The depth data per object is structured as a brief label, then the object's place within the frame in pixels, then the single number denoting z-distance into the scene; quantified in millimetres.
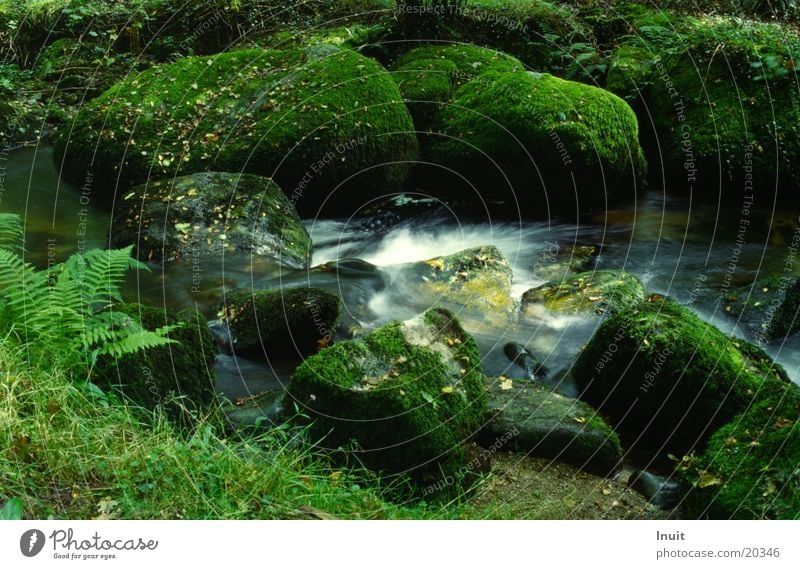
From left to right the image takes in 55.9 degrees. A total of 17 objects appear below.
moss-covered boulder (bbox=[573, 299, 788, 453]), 4672
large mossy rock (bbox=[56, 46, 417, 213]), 7500
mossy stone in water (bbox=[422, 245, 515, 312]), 6059
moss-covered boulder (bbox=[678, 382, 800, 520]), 3473
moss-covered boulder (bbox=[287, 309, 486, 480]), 3986
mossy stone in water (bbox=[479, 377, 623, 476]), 4406
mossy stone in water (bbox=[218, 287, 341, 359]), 5395
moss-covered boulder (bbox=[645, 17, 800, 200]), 7820
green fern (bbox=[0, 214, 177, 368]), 3996
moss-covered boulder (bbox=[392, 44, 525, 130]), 8398
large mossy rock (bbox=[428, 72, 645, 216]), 7625
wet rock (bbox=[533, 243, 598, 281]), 6750
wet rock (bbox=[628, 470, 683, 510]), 4062
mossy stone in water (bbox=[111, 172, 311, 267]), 6508
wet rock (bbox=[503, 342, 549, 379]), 5371
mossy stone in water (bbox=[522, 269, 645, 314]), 5832
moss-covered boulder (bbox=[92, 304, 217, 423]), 4129
